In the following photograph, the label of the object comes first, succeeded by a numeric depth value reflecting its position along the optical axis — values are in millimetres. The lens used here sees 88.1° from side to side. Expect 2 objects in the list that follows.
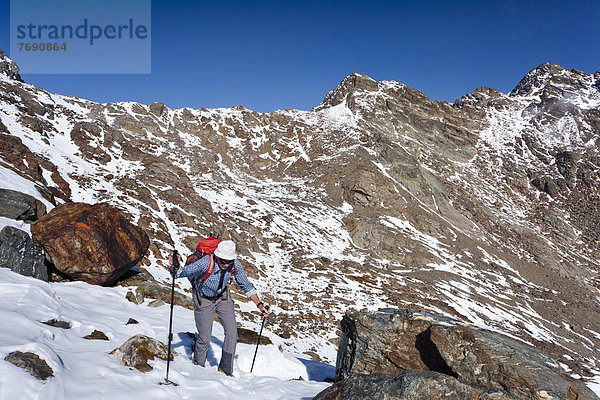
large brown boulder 8977
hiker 6254
